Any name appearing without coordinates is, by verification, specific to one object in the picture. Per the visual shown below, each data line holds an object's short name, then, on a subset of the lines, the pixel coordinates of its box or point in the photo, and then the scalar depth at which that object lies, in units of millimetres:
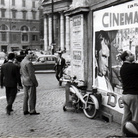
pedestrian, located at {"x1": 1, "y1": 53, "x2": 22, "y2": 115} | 9680
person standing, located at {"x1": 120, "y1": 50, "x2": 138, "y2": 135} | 6023
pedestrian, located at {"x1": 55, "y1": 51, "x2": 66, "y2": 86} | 17016
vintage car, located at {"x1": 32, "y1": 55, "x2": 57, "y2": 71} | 25719
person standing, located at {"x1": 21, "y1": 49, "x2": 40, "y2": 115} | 9461
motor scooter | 8724
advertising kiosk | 7582
